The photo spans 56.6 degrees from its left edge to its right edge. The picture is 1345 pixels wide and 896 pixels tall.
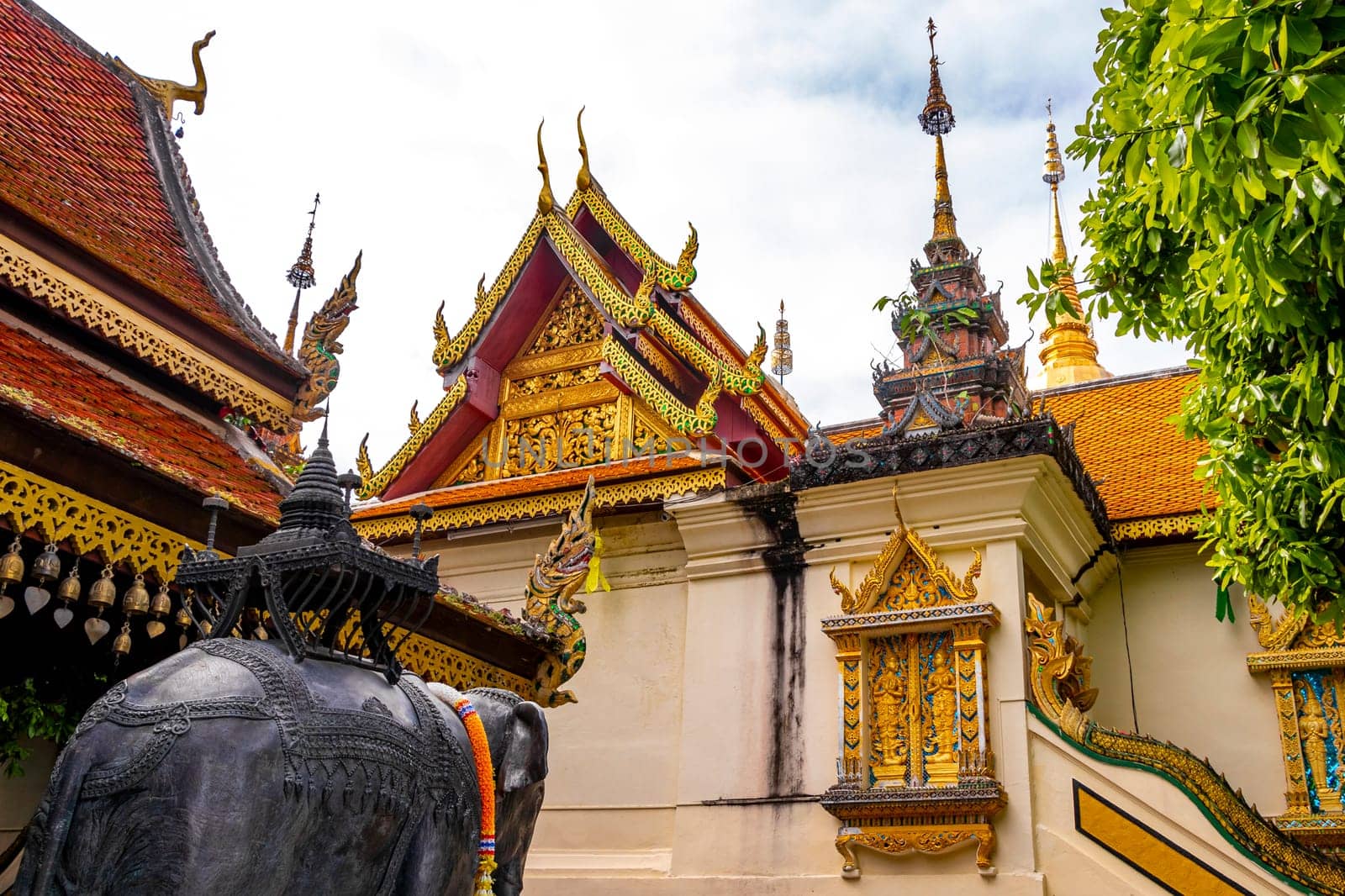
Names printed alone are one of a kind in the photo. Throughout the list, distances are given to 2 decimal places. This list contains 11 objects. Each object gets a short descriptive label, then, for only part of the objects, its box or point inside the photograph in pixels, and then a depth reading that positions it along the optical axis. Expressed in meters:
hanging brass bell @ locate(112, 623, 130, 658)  4.81
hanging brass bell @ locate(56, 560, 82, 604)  4.61
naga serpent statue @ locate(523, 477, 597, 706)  7.41
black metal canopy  3.32
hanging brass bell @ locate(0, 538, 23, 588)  4.43
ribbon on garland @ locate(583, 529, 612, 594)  10.23
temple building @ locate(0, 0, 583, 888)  4.76
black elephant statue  2.74
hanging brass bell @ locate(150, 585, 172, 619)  4.97
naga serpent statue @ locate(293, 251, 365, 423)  7.46
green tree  3.77
